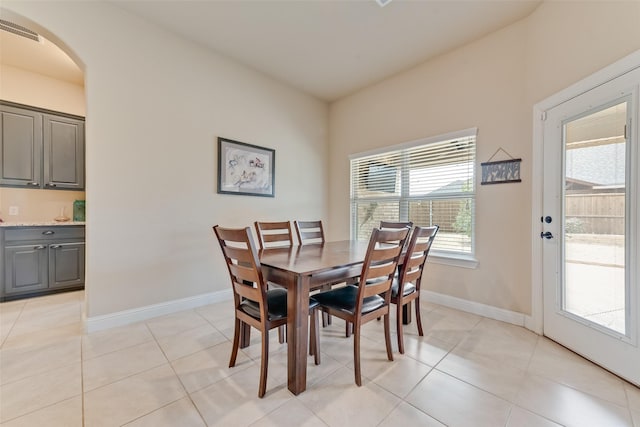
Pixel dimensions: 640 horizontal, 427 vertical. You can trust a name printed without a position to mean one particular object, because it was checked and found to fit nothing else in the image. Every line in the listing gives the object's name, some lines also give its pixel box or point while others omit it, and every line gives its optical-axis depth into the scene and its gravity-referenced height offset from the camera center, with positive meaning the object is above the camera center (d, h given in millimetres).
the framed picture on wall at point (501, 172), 2453 +417
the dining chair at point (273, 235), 2499 -223
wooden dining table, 1450 -419
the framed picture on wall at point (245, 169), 3025 +557
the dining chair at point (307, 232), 2774 -208
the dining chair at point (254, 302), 1449 -605
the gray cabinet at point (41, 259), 2891 -567
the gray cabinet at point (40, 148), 2986 +800
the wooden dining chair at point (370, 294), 1562 -603
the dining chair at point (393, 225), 2709 -133
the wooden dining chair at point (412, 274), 1908 -489
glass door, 1590 -88
